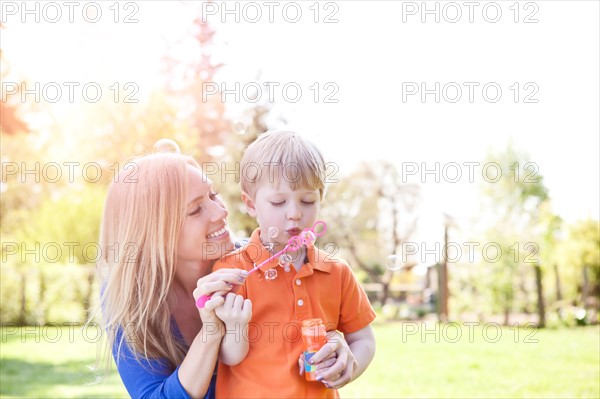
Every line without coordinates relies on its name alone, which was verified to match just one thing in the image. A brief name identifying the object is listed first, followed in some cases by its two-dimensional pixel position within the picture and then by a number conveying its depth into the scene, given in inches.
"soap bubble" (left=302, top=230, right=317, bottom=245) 78.1
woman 85.5
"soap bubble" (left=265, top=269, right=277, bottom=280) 80.8
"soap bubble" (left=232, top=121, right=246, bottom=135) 135.7
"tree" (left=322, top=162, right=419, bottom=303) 775.1
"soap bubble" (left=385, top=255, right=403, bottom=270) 109.0
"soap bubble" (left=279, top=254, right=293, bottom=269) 81.5
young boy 78.0
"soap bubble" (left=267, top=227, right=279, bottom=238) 78.7
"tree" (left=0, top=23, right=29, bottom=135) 390.6
